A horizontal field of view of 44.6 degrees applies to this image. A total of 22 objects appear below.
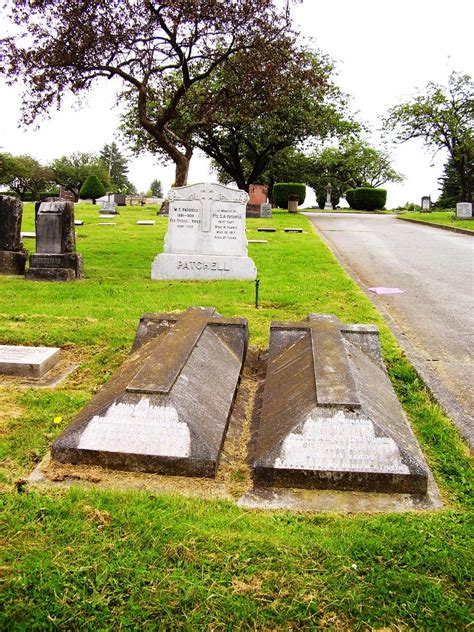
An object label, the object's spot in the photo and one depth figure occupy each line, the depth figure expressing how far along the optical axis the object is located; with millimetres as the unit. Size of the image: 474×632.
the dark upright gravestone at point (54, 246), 9812
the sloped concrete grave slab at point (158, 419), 3119
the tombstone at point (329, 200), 48312
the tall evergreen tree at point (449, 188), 50875
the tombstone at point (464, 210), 29422
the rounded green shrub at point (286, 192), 37344
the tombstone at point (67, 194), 35556
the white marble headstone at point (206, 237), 10430
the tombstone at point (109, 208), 28406
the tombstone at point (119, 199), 37875
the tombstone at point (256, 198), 28856
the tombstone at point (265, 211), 28016
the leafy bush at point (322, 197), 53194
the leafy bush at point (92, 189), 42594
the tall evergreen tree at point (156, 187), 119225
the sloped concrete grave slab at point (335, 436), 2975
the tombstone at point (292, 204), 33500
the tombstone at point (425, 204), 41000
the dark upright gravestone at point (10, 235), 10078
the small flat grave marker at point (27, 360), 4848
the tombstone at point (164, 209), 27322
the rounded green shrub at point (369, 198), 41406
